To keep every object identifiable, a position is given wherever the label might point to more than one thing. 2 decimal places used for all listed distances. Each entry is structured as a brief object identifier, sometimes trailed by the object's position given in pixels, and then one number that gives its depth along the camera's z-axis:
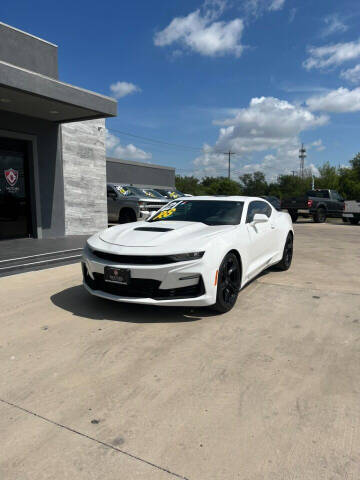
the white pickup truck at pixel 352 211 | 19.21
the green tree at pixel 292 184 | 86.06
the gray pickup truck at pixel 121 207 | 13.24
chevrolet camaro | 3.90
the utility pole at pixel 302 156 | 93.44
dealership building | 7.96
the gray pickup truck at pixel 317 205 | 19.98
